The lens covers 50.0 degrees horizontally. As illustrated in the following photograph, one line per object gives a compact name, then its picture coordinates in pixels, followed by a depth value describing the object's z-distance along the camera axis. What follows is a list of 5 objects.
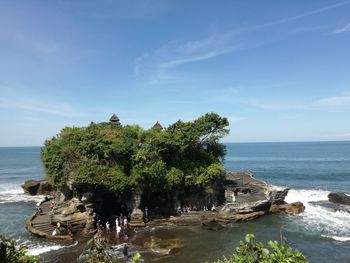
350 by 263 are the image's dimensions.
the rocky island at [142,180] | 38.44
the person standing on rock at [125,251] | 30.53
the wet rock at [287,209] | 45.25
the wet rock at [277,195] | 46.56
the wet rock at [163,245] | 31.70
